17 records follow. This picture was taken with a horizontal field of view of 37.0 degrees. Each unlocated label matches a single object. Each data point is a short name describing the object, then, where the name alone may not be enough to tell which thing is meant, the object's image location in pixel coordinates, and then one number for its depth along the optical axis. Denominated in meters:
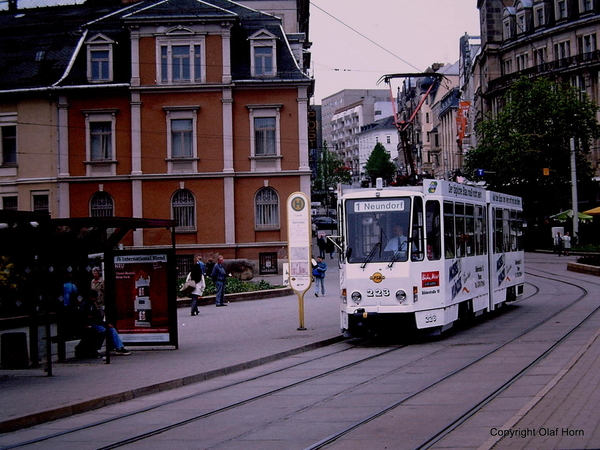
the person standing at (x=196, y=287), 28.73
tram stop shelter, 15.38
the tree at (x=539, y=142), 65.69
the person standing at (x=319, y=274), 35.66
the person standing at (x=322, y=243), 49.44
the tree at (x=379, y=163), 132.38
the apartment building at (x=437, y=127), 106.44
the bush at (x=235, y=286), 35.31
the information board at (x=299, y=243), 21.39
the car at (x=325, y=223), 76.03
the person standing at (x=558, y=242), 59.54
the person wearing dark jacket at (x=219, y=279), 31.41
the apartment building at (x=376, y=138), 156.00
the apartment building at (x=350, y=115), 168.12
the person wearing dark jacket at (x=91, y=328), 17.44
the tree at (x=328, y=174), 128.38
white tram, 18.56
